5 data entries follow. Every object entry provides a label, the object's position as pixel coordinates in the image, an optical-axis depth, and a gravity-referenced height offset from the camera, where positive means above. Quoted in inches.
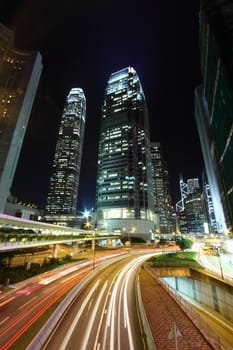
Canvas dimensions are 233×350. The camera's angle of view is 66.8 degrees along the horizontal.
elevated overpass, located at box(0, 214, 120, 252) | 1034.0 +45.4
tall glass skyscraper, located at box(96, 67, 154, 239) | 5526.6 +2316.2
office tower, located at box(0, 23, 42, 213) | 3405.5 +3031.4
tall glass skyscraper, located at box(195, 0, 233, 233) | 2400.3 +2579.1
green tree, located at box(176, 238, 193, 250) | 2915.8 +21.7
